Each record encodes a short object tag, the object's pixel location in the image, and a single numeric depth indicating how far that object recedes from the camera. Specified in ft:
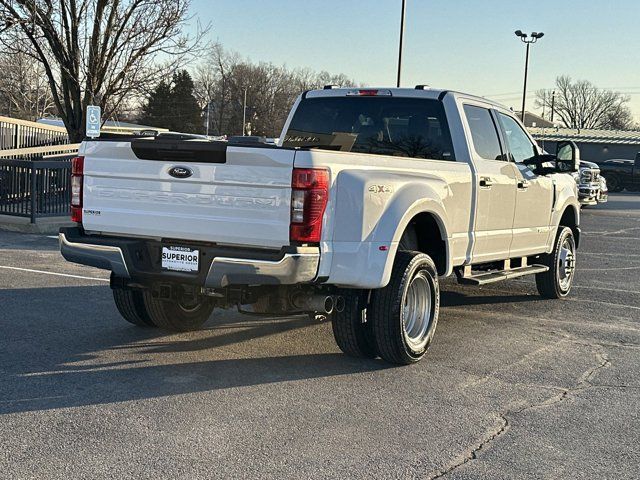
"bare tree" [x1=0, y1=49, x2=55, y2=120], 143.64
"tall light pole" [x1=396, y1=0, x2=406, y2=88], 99.19
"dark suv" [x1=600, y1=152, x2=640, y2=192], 129.90
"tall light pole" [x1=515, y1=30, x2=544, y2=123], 153.89
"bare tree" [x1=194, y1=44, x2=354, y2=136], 326.69
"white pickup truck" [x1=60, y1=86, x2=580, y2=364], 17.35
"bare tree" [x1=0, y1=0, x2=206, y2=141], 70.33
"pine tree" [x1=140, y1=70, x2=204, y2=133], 298.15
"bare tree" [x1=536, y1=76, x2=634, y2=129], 376.07
